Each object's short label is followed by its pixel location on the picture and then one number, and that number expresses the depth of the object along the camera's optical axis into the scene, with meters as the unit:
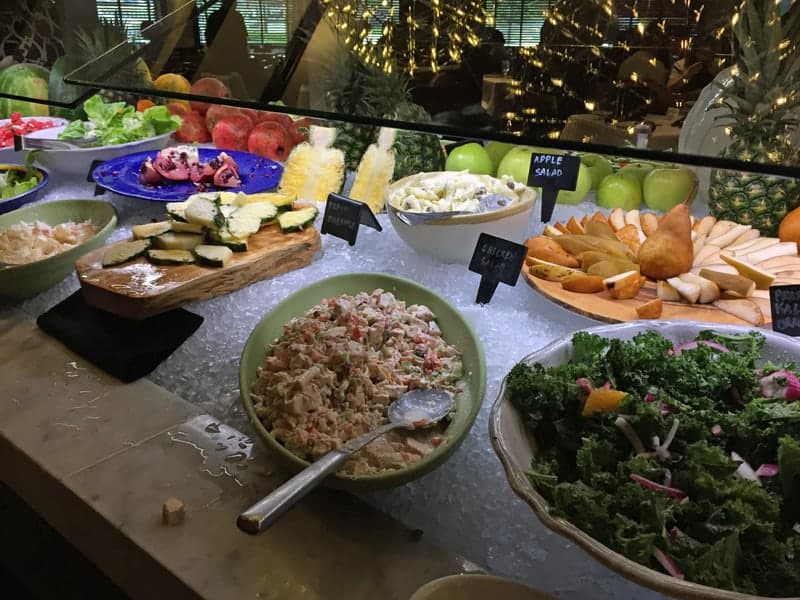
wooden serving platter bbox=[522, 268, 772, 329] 1.11
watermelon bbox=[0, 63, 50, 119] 2.13
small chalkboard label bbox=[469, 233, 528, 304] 1.24
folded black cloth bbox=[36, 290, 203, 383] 1.24
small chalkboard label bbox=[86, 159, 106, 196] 1.95
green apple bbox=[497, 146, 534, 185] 1.77
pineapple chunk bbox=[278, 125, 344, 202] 1.88
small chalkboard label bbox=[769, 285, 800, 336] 1.01
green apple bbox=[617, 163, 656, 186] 1.74
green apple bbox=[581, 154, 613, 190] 1.82
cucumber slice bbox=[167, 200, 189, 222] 1.57
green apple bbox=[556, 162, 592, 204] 1.77
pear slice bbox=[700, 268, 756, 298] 1.15
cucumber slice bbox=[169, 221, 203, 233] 1.53
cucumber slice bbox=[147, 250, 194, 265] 1.42
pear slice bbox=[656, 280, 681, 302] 1.18
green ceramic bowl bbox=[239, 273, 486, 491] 0.84
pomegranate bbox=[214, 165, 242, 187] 1.85
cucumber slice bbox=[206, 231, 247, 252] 1.48
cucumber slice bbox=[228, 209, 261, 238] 1.51
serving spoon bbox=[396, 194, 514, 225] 1.37
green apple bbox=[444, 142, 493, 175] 1.88
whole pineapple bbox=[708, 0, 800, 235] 0.98
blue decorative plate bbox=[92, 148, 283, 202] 1.80
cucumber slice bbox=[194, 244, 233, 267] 1.41
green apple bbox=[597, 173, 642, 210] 1.72
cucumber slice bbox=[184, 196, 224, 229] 1.51
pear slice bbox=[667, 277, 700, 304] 1.16
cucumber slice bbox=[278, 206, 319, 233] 1.58
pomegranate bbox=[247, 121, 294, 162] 2.15
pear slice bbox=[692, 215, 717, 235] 1.45
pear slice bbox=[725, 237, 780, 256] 1.34
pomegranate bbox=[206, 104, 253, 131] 2.33
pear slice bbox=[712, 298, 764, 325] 1.09
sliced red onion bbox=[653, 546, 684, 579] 0.63
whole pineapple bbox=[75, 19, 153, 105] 1.20
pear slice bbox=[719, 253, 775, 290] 1.19
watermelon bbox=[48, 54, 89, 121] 1.43
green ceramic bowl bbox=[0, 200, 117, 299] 1.45
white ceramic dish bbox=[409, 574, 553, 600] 0.67
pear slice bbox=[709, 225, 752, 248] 1.38
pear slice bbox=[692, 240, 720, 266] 1.30
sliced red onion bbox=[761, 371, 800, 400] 0.81
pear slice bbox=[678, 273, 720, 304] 1.16
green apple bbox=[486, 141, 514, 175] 1.94
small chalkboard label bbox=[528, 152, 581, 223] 1.50
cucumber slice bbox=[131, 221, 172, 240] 1.54
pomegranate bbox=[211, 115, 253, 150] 2.25
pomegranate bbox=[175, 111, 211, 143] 2.41
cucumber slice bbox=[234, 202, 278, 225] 1.61
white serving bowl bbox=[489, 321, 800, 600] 0.60
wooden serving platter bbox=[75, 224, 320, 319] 1.30
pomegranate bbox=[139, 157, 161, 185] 1.88
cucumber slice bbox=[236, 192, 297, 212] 1.66
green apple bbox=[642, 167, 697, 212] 1.65
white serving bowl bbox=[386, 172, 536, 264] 1.37
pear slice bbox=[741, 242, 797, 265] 1.30
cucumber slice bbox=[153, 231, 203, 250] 1.47
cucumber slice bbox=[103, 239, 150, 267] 1.42
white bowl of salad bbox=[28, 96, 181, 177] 2.10
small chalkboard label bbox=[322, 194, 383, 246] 1.51
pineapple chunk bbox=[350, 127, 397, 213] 1.80
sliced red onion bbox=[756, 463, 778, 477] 0.73
